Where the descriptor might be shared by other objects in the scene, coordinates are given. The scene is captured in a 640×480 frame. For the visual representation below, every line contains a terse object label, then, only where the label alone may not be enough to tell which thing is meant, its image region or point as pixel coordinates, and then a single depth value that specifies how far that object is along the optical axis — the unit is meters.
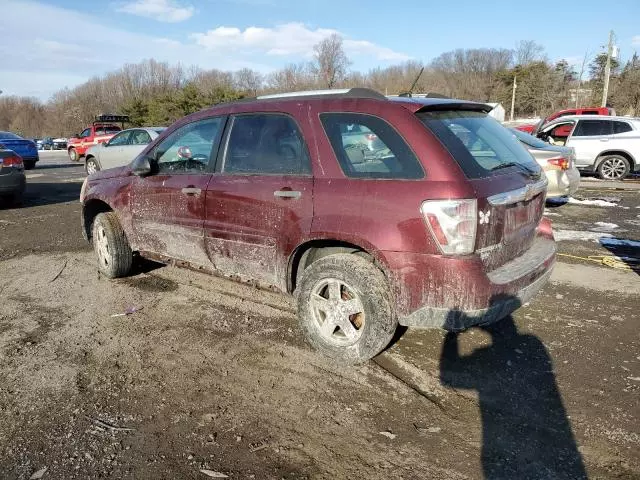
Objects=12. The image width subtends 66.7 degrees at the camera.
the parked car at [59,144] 43.03
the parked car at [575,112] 17.21
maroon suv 2.87
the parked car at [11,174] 9.64
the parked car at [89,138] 24.10
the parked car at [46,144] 44.06
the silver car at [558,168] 8.40
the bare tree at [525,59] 67.25
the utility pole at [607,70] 30.52
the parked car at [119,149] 13.85
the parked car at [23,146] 18.59
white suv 12.62
